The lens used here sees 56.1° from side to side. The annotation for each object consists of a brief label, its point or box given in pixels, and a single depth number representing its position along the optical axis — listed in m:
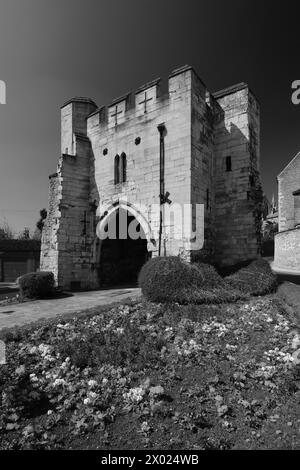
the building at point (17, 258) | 23.19
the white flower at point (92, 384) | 3.95
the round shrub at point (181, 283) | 7.55
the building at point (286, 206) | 22.66
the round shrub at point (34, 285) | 10.44
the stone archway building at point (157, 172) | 9.95
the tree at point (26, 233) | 37.38
